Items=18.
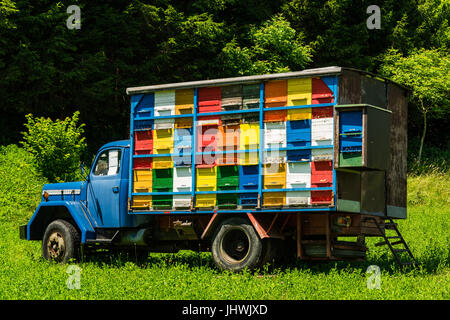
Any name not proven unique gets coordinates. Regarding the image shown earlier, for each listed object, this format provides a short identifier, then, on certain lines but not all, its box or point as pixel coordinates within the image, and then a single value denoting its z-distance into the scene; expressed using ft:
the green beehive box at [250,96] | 44.62
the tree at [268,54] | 104.37
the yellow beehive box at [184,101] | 47.03
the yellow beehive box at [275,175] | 42.75
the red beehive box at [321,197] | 40.98
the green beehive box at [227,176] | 44.37
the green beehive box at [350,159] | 40.11
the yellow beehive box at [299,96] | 42.50
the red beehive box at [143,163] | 48.11
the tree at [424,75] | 109.29
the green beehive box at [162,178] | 47.19
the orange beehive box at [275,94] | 43.52
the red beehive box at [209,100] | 46.01
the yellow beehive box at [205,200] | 45.32
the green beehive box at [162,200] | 47.11
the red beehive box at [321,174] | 41.06
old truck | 41.68
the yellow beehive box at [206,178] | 45.29
